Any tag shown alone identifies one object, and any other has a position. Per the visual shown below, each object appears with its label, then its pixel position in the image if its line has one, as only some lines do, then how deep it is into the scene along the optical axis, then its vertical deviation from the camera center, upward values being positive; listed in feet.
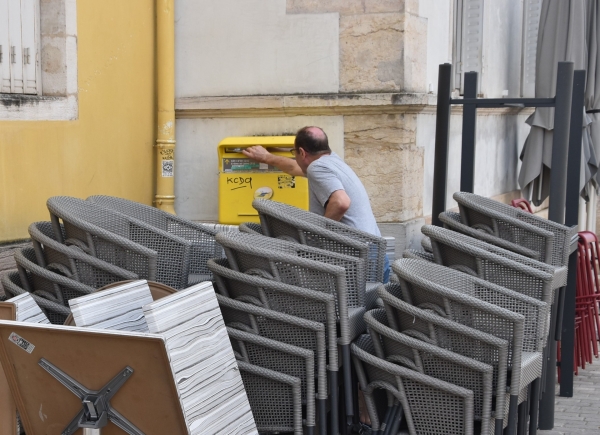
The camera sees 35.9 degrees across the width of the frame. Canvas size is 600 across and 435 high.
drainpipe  22.03 -0.21
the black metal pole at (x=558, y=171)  16.51 -1.32
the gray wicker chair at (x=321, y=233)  13.12 -2.01
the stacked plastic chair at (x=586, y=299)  20.31 -4.42
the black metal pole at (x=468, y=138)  18.26 -0.81
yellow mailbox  21.42 -2.01
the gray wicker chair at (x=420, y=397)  10.92 -3.60
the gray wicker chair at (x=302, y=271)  11.59 -2.22
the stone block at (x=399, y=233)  21.22 -3.12
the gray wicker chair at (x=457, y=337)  10.84 -2.86
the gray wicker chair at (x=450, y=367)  10.83 -3.20
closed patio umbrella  28.07 +0.77
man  17.19 -1.67
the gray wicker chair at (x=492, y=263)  12.68 -2.34
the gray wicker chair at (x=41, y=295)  11.96 -2.68
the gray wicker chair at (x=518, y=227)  14.98 -2.12
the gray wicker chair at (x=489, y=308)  10.97 -2.57
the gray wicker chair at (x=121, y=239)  12.00 -1.96
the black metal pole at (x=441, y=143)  17.69 -0.89
